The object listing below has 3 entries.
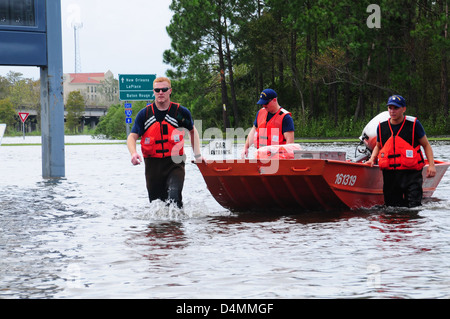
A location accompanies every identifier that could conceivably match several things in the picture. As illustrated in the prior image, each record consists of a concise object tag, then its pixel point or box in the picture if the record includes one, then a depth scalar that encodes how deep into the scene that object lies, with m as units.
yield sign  68.95
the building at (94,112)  149.62
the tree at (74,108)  135.38
